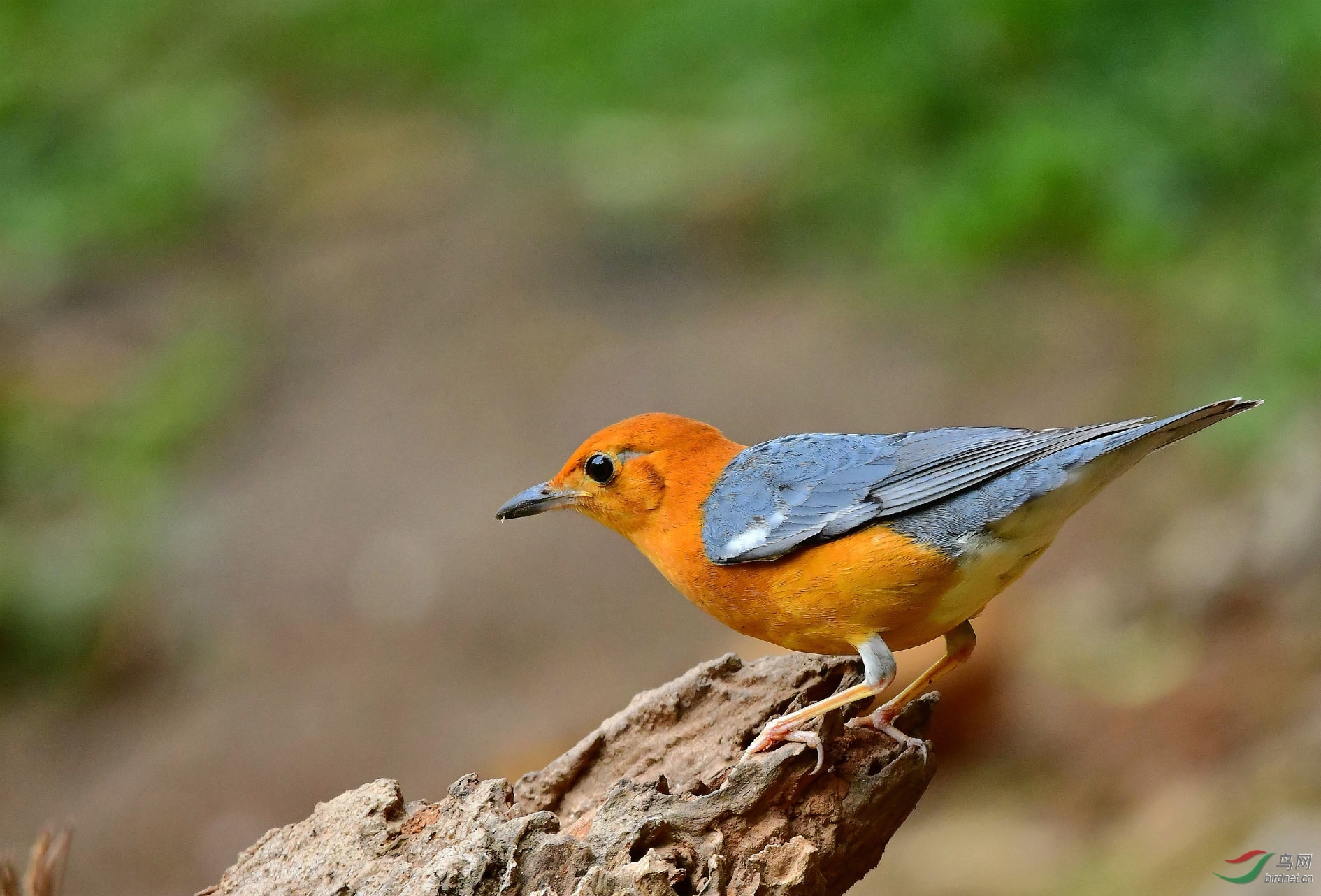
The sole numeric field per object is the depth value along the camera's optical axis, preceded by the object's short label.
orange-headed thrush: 9.21
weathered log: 7.83
